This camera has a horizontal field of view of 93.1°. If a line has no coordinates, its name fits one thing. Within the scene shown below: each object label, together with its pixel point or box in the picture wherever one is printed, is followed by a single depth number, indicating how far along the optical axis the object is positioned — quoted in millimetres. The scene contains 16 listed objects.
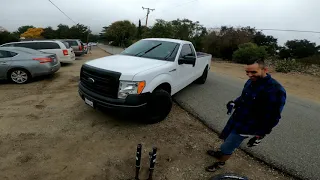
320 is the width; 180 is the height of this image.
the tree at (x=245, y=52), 12878
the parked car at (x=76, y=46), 12007
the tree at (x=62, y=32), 49886
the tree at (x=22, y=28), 62433
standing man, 1645
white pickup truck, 2595
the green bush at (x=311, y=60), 11641
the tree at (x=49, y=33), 49365
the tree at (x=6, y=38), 26843
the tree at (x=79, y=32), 52454
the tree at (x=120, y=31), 44861
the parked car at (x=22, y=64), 4995
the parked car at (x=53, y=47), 7907
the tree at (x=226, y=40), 15619
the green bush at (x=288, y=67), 9970
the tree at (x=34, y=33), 46944
